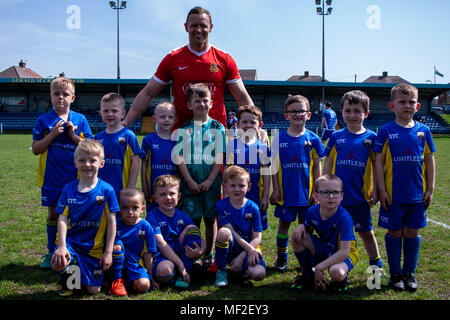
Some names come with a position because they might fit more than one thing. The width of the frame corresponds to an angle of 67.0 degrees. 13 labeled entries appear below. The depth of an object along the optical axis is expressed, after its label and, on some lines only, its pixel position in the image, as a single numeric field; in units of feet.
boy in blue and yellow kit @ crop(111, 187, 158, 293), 11.09
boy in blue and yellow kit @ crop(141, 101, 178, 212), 12.74
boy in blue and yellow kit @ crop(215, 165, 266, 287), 11.32
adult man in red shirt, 13.12
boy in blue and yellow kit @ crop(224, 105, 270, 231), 13.01
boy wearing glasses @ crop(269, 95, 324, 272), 12.80
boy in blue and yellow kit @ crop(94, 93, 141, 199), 12.54
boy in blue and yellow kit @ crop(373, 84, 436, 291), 11.32
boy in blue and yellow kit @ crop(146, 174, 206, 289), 11.12
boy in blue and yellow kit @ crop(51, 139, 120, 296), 10.46
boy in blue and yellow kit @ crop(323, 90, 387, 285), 12.01
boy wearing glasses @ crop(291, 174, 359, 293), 10.56
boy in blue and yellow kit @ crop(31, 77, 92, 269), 12.55
